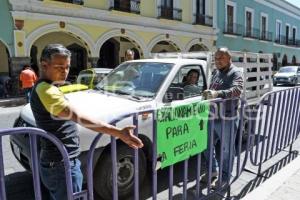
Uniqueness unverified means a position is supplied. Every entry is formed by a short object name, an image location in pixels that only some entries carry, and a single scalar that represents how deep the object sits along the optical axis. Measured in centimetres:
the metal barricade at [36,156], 152
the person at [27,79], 803
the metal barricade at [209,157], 197
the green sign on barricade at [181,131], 218
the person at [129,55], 524
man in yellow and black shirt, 160
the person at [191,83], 345
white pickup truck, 258
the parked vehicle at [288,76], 1575
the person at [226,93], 281
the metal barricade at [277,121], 322
